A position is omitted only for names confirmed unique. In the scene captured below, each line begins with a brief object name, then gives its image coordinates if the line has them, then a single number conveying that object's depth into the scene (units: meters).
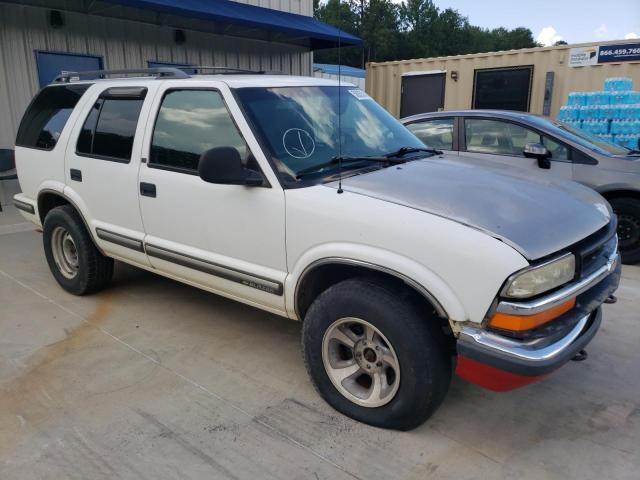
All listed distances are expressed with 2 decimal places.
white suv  2.35
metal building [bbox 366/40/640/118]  10.83
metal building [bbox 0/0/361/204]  8.09
